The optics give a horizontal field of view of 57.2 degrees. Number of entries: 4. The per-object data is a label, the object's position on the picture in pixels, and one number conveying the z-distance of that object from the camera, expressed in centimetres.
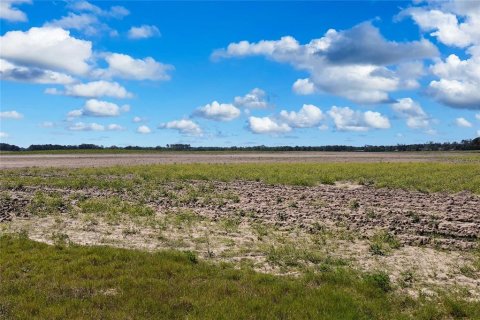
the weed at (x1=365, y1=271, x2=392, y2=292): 1094
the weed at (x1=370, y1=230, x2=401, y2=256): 1486
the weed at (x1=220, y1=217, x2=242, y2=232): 1856
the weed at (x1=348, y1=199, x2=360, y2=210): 2466
